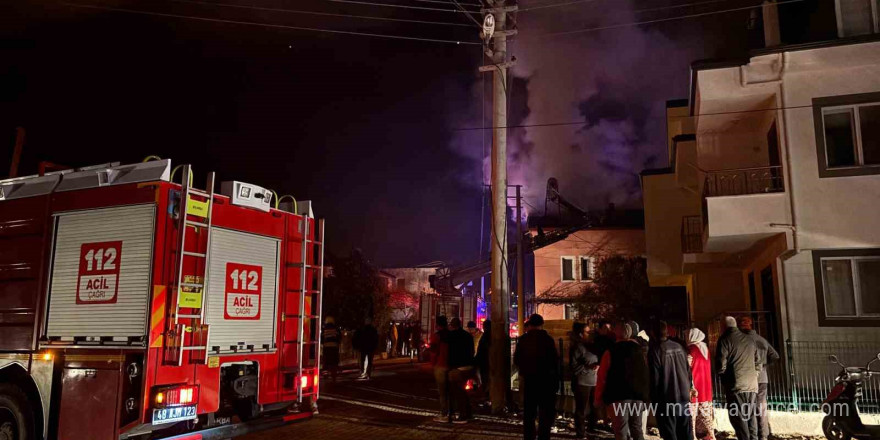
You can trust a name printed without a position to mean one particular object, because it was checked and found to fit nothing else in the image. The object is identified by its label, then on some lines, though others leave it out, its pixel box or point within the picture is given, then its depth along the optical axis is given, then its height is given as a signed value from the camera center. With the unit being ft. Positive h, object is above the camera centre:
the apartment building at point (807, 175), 39.93 +10.13
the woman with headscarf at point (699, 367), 28.48 -2.08
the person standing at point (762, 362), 27.55 -1.82
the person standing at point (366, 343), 57.62 -2.11
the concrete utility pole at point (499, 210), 39.65 +7.29
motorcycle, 28.07 -3.96
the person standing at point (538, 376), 26.89 -2.39
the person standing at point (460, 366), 35.32 -2.55
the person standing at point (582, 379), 31.73 -2.97
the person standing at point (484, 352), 41.65 -2.09
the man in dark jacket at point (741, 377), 26.86 -2.38
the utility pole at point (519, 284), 75.41 +4.51
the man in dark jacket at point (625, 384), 23.47 -2.35
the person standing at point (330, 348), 56.24 -2.48
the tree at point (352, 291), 114.73 +5.40
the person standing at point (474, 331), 43.65 -0.84
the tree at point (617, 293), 116.06 +5.31
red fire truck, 20.59 +0.39
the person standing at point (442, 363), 35.63 -2.40
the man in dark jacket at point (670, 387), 23.90 -2.53
